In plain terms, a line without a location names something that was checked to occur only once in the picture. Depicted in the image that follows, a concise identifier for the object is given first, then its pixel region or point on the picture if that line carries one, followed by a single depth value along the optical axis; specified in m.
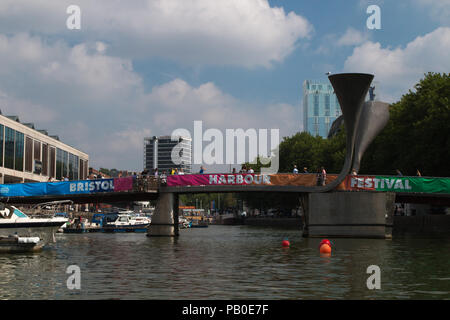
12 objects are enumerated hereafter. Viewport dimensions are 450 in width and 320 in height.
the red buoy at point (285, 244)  37.03
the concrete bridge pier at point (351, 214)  46.12
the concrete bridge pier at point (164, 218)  53.50
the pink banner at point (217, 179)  49.66
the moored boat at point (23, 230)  32.56
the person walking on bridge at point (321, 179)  48.31
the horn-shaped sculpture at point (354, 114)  41.81
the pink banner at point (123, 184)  52.96
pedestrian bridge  47.53
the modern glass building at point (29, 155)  91.00
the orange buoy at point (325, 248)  30.57
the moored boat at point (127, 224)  83.03
